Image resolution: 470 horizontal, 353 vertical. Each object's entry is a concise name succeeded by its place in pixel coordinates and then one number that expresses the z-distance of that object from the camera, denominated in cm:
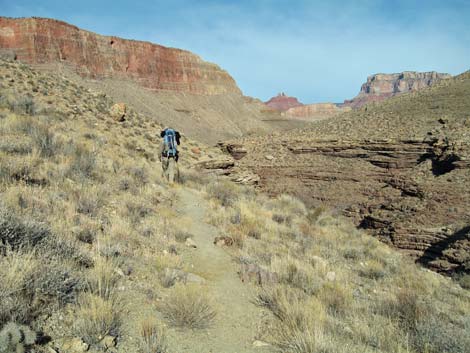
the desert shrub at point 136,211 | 664
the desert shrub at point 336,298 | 462
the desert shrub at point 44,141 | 868
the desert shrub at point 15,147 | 766
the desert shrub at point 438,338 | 352
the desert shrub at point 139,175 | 963
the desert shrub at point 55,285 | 308
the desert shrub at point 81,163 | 796
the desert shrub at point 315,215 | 1246
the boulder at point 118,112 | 2061
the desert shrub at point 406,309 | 435
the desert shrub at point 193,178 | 1356
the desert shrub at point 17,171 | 602
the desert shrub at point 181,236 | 644
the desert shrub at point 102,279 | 354
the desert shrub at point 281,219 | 1029
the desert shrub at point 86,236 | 484
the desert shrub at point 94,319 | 293
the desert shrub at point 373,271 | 709
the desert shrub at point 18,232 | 364
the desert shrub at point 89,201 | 600
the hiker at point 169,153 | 1200
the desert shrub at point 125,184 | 842
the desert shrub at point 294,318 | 330
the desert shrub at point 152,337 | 305
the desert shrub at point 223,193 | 1121
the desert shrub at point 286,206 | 1248
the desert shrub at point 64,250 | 382
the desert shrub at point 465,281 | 873
